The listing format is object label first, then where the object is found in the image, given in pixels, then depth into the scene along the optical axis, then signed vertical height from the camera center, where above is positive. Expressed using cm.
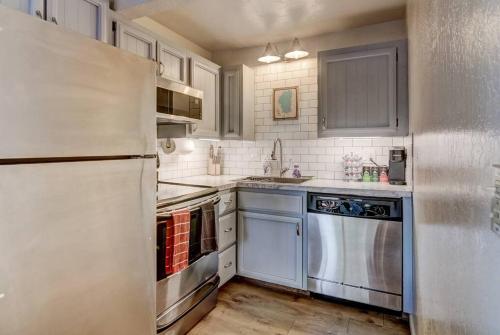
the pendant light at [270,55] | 296 +115
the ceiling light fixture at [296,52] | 278 +112
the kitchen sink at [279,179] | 288 -15
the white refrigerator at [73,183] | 88 -6
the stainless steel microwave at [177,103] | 195 +47
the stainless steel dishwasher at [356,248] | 211 -65
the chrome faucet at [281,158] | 311 +8
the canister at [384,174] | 262 -9
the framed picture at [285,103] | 305 +68
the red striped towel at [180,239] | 178 -48
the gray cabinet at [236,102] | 301 +68
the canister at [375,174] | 266 -9
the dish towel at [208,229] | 209 -48
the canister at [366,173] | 267 -8
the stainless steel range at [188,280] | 175 -79
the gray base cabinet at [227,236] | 244 -63
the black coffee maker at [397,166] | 245 -1
